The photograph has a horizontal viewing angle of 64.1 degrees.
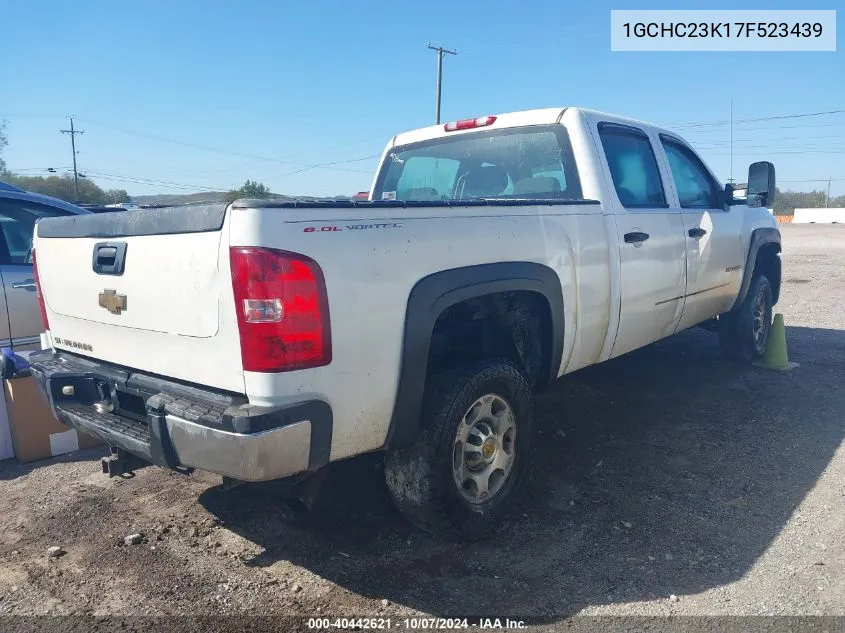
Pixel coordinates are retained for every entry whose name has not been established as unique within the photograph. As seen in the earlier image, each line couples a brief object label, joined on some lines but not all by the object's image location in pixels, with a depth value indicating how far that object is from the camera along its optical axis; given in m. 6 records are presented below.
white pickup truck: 2.40
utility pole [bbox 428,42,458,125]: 38.31
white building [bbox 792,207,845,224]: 60.36
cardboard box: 4.40
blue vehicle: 4.74
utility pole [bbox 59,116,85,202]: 52.48
